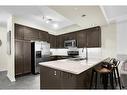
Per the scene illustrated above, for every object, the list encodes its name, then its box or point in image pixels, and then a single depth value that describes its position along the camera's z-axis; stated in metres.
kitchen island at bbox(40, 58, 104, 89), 1.28
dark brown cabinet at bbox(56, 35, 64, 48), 4.34
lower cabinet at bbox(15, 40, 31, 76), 3.13
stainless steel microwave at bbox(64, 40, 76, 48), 3.79
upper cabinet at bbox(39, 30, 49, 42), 3.97
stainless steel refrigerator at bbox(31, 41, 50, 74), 3.54
